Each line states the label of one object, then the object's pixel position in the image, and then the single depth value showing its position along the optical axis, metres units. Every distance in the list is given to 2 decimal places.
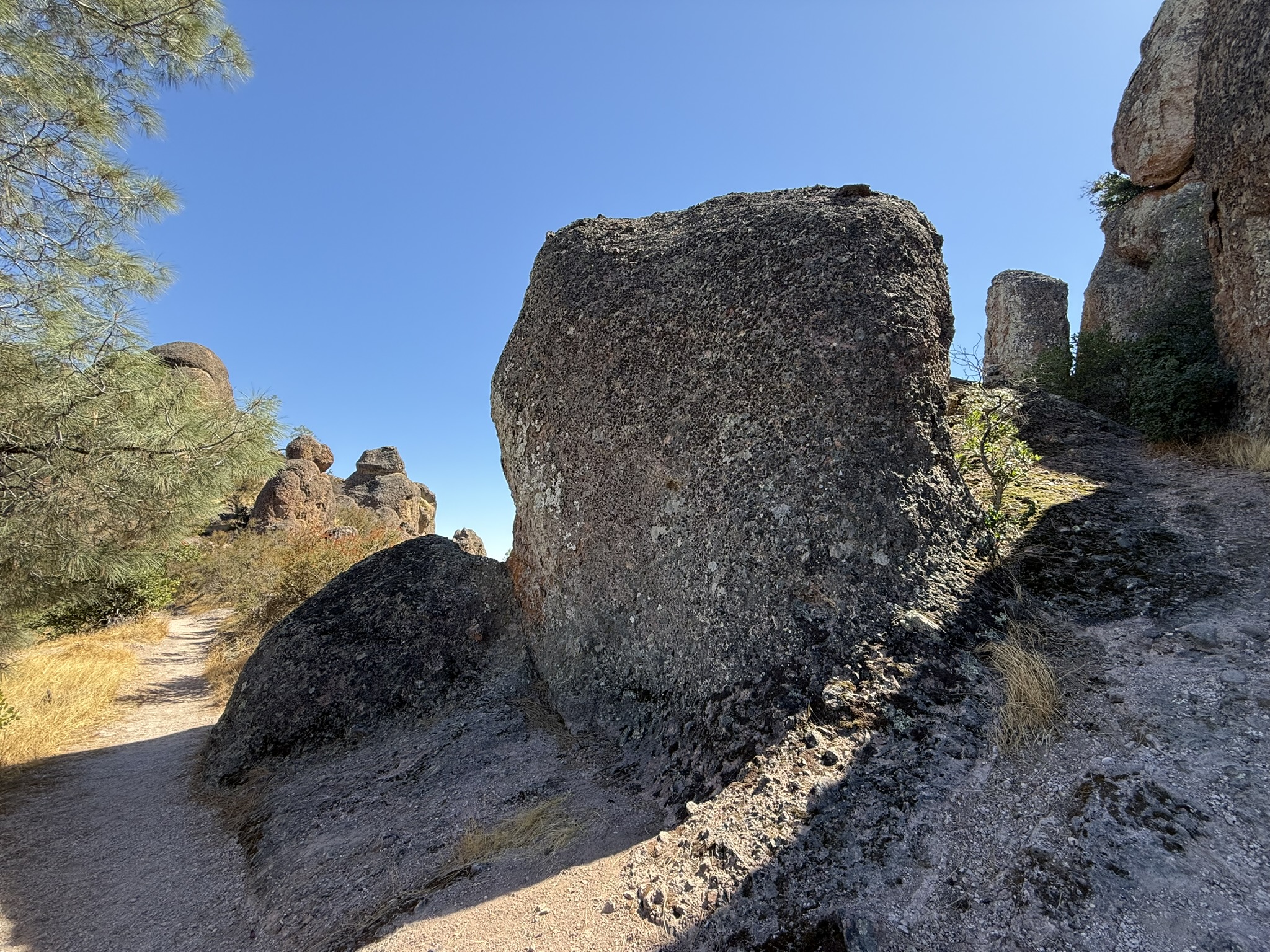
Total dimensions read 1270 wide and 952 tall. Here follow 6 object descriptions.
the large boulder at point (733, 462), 3.60
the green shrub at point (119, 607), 9.95
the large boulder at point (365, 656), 4.88
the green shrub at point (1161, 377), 5.96
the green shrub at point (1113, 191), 12.79
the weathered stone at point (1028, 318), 14.94
